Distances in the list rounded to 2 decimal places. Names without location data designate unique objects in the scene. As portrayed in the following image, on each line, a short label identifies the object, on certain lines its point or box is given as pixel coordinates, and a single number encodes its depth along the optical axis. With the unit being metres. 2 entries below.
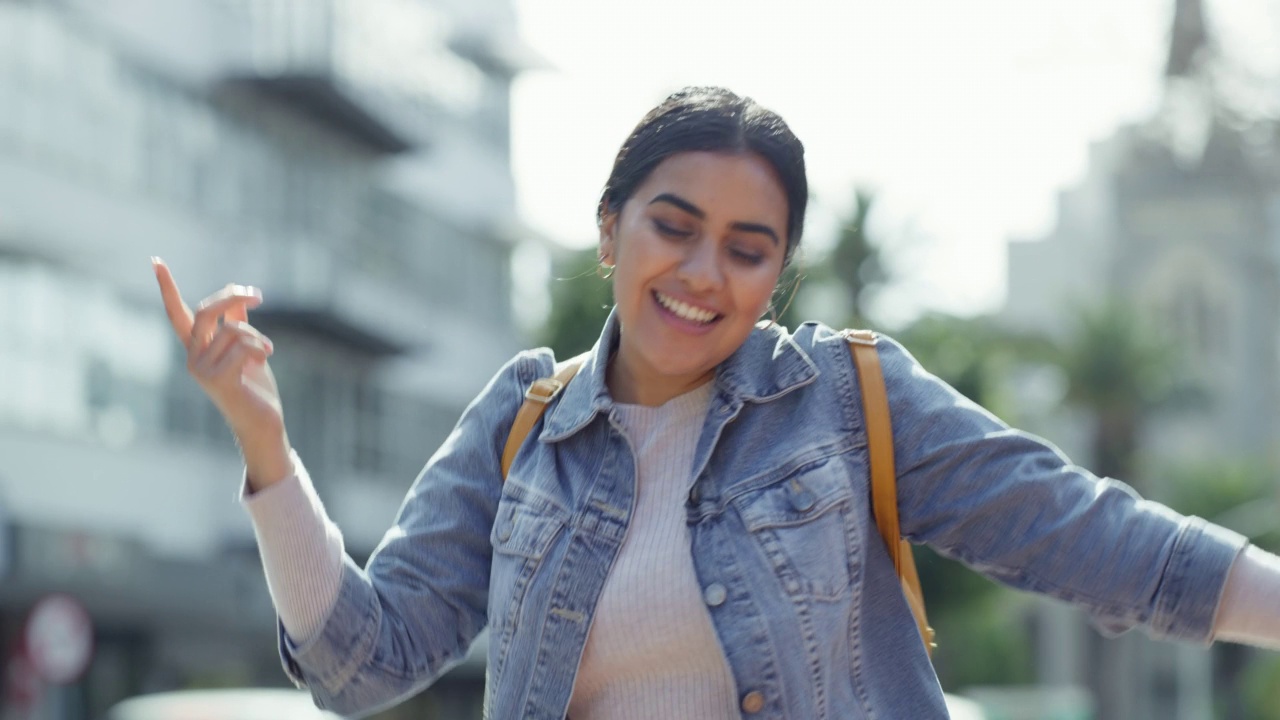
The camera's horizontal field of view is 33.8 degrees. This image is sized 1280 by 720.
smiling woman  2.72
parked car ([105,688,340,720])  12.66
